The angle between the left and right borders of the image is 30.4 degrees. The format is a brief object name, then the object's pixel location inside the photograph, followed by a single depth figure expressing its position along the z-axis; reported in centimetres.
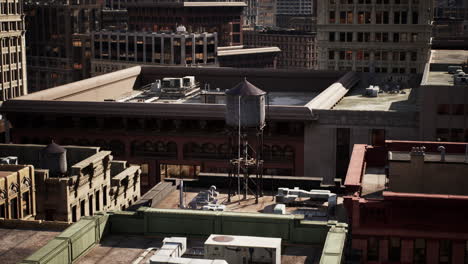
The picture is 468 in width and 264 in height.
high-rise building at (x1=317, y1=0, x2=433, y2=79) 14425
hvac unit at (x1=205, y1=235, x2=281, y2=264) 4403
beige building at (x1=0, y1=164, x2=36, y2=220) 6775
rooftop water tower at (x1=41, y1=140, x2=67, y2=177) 7569
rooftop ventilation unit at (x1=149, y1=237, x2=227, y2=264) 4109
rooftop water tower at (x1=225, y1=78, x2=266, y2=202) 6906
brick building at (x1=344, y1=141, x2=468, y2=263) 5456
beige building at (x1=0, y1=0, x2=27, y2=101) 18038
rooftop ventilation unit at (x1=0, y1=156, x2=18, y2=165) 7681
